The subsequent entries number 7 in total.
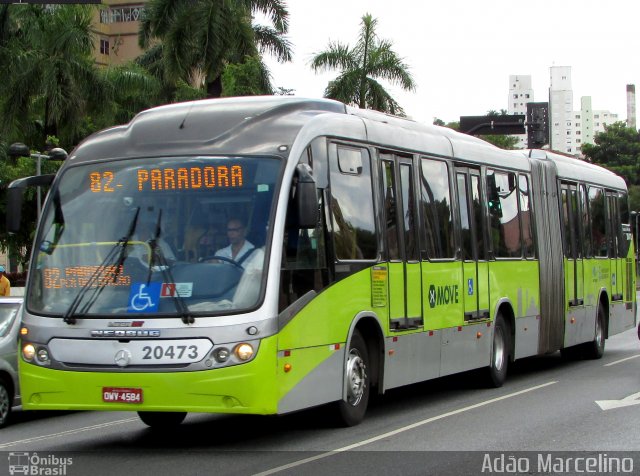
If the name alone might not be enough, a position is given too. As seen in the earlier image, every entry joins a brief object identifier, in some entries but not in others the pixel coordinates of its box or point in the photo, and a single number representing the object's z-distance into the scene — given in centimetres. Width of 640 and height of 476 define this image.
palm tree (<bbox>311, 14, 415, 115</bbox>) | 4434
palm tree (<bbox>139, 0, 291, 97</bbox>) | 3962
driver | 1038
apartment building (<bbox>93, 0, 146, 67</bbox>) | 8756
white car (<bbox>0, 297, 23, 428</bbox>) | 1380
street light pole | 2755
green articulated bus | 1015
